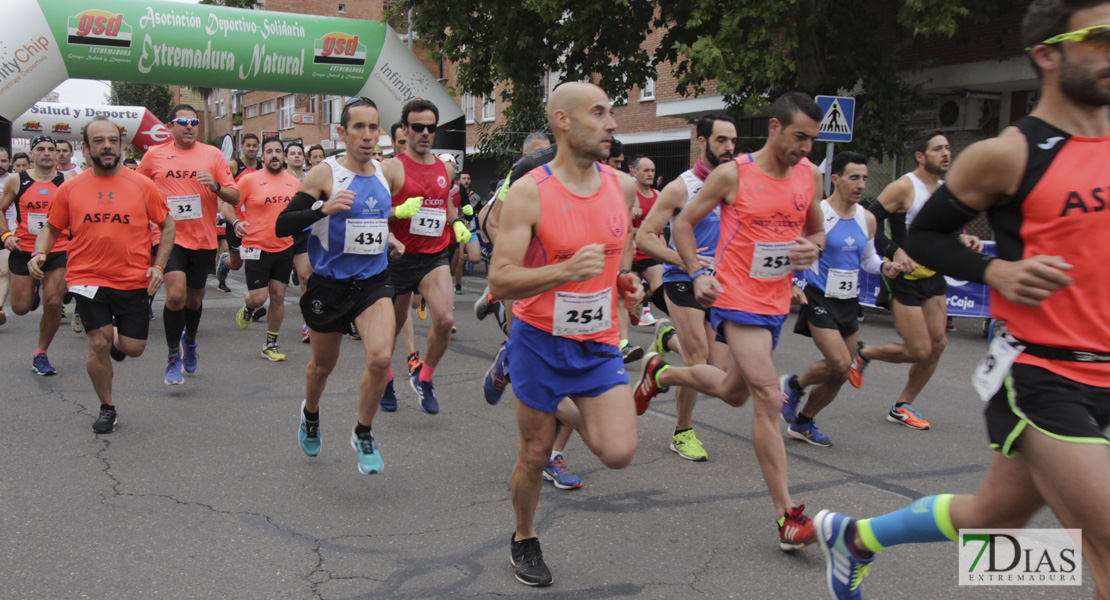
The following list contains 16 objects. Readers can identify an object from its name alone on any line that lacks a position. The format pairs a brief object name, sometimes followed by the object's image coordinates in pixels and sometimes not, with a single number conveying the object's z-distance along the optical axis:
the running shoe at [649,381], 4.94
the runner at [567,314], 3.36
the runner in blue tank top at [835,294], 5.59
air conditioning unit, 17.38
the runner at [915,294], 6.11
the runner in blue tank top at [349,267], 4.76
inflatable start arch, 14.45
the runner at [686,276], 5.32
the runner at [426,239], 6.40
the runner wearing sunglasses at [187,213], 7.56
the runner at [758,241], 4.16
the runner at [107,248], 5.90
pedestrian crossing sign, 12.16
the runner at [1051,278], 2.28
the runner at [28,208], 9.12
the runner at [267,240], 9.00
